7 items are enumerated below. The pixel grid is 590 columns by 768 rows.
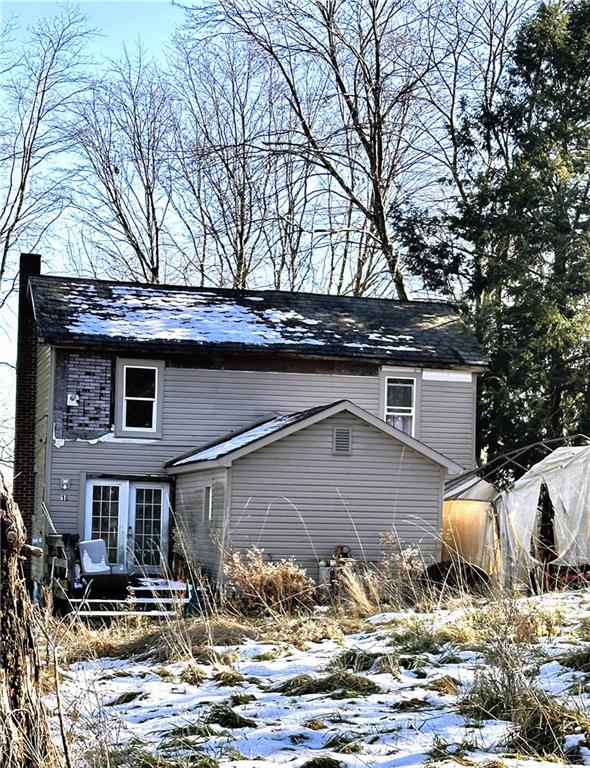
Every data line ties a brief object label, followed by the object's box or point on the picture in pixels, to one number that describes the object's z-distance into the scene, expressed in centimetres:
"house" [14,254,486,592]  2062
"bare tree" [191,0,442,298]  3134
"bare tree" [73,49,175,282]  3881
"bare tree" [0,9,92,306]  3578
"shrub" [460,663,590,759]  668
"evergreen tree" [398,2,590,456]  2636
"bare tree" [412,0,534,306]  2861
